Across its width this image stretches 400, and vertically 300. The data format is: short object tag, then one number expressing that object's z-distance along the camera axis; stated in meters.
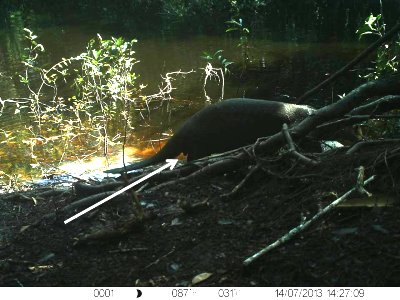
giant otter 5.02
